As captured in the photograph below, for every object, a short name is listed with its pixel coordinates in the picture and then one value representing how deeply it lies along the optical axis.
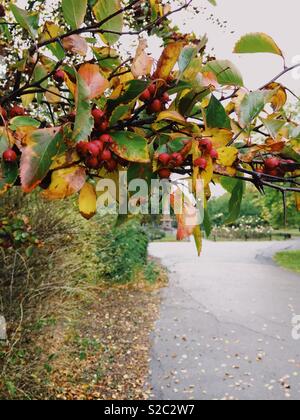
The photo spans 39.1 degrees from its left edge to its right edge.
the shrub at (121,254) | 9.15
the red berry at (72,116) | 0.73
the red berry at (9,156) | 0.69
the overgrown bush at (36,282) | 3.81
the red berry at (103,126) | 0.72
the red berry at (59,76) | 0.98
